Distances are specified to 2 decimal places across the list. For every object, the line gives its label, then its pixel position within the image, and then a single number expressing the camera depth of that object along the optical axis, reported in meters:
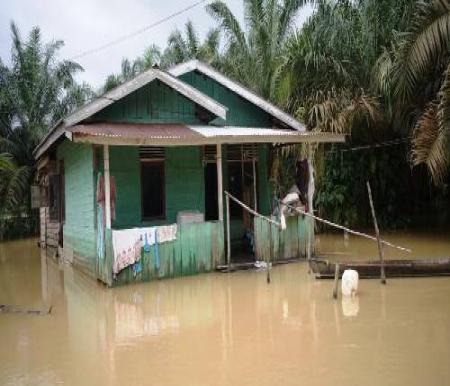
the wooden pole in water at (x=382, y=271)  9.74
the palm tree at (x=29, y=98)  23.44
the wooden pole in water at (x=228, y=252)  11.68
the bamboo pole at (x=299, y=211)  11.96
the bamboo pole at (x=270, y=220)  11.57
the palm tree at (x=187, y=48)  27.27
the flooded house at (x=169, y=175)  10.90
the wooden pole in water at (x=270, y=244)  10.41
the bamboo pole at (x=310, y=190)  12.81
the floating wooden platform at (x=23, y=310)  8.82
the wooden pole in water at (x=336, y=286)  8.82
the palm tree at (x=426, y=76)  12.78
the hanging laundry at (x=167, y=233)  11.03
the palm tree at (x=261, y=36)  19.45
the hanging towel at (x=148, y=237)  10.82
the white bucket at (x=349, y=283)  8.80
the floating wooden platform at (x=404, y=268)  9.94
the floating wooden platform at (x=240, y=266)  11.80
